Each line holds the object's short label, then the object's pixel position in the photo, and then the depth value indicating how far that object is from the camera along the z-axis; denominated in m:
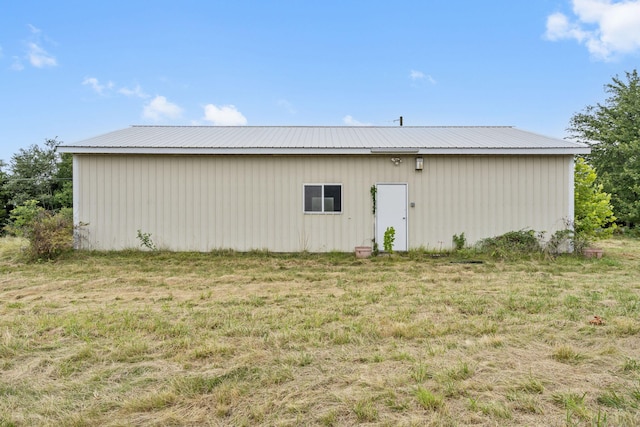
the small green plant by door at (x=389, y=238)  8.09
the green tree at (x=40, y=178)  20.61
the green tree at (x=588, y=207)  8.16
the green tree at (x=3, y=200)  19.41
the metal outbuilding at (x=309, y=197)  8.06
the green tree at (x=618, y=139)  13.99
